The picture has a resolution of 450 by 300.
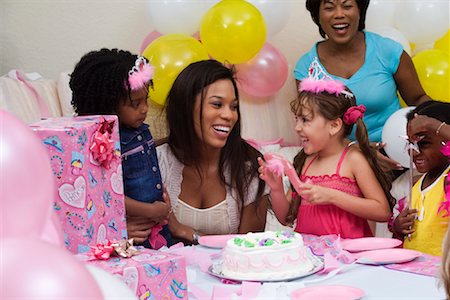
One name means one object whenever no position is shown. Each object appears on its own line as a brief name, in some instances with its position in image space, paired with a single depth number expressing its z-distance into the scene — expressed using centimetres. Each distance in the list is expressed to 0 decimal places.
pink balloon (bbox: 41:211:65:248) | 162
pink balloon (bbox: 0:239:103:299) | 135
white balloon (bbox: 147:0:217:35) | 472
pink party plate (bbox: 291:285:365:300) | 247
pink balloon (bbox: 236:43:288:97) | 490
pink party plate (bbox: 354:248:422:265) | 278
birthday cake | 271
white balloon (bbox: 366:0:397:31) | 521
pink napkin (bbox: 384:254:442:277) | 270
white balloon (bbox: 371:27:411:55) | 505
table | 251
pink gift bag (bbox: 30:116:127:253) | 253
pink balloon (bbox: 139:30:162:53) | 509
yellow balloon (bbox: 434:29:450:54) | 536
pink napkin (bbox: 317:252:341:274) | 274
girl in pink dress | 345
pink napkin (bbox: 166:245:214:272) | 285
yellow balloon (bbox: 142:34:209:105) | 444
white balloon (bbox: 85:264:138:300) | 172
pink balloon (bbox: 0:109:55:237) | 146
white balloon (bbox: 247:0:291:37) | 488
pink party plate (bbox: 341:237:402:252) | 293
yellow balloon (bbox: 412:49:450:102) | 489
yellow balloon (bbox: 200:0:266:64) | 454
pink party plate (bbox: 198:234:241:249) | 311
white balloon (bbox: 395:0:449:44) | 505
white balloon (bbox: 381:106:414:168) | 430
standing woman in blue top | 465
